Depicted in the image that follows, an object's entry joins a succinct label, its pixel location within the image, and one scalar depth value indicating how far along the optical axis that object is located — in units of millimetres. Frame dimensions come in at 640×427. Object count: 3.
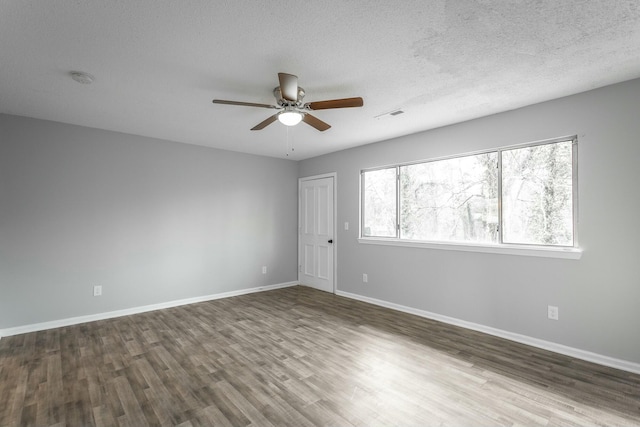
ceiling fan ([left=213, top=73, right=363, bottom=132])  2180
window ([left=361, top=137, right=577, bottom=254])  2945
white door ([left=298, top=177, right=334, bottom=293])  5340
